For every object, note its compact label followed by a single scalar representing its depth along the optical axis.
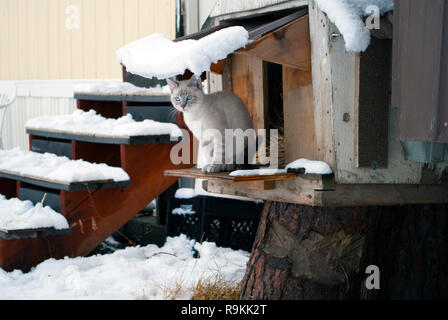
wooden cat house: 2.20
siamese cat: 2.52
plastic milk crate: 3.60
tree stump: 2.54
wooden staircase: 3.32
